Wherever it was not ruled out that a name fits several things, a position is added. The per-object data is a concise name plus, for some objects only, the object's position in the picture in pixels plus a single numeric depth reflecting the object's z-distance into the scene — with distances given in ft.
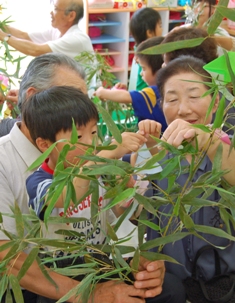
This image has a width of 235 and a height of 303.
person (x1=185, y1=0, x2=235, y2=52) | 8.02
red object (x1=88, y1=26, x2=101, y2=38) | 16.31
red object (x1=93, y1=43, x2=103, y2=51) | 16.51
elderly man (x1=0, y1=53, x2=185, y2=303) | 3.82
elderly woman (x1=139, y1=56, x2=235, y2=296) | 3.90
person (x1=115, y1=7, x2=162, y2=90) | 11.10
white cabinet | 16.42
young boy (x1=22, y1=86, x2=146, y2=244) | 4.08
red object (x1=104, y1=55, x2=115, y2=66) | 16.87
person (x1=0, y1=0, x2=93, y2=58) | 10.61
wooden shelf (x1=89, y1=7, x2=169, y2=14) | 15.74
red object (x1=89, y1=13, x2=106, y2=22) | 16.36
